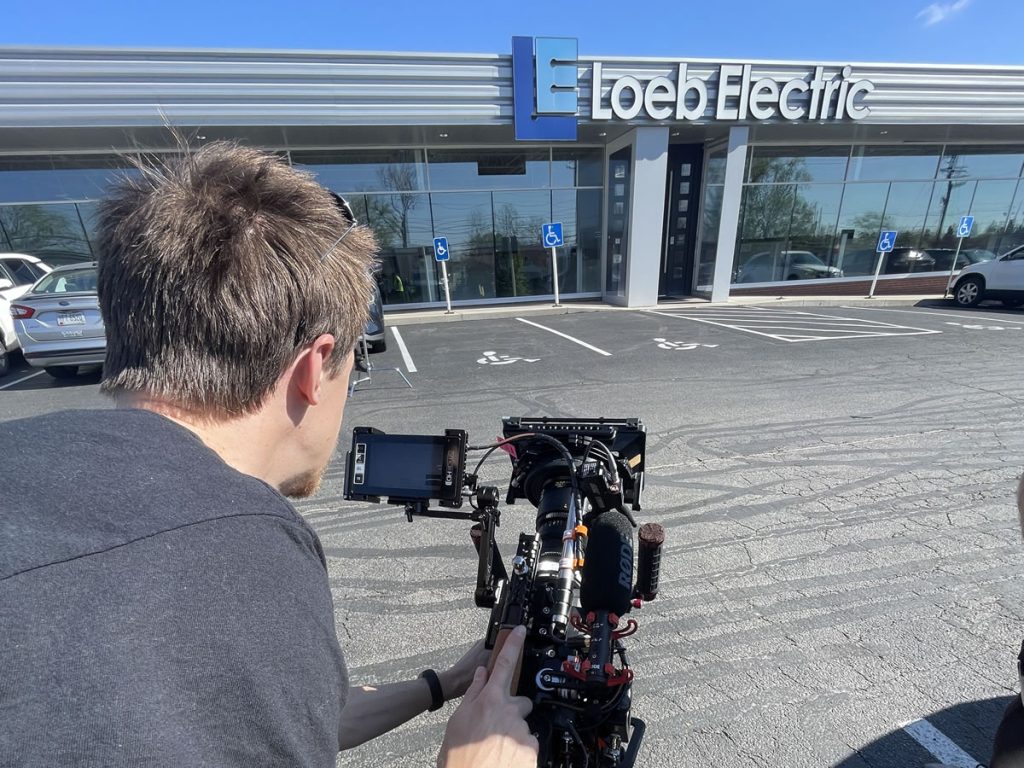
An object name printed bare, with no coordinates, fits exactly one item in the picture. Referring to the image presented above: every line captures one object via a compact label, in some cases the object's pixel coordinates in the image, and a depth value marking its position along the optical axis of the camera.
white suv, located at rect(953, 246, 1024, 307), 11.84
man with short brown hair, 0.54
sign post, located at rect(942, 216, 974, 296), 14.88
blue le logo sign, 11.09
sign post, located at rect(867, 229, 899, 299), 14.25
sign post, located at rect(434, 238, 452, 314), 12.77
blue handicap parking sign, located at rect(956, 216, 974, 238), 14.88
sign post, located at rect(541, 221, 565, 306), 12.68
